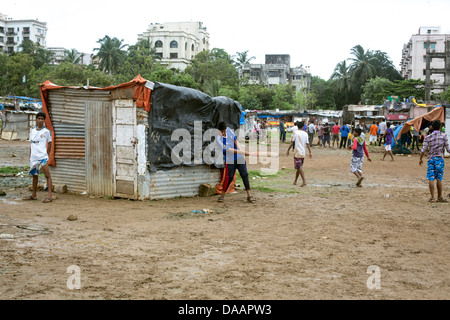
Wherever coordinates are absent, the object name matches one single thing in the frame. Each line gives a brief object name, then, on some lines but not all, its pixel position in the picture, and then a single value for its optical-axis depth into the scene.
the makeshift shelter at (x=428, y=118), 21.02
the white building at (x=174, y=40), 87.88
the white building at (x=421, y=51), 68.73
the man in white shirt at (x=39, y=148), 8.47
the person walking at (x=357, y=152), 11.68
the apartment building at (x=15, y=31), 94.56
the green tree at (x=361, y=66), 68.00
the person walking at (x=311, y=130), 26.84
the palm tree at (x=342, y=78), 68.88
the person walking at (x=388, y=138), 20.06
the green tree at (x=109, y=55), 70.31
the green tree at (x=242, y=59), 78.50
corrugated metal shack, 8.79
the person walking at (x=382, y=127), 27.33
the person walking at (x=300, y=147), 11.61
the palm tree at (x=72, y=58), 71.74
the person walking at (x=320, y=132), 29.19
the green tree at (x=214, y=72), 61.75
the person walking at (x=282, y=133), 32.29
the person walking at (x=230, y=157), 9.07
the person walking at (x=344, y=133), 25.64
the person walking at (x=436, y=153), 9.04
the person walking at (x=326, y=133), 28.80
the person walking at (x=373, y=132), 29.38
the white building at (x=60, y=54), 99.48
